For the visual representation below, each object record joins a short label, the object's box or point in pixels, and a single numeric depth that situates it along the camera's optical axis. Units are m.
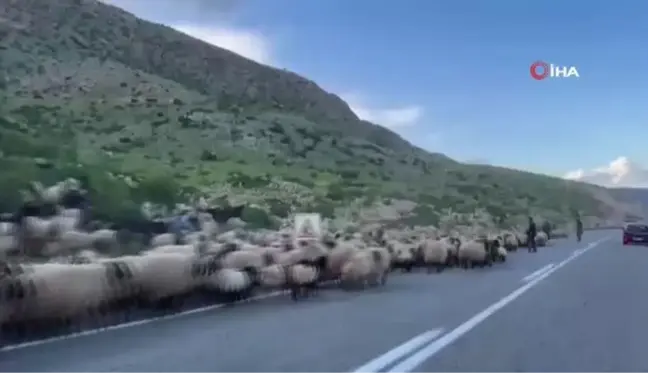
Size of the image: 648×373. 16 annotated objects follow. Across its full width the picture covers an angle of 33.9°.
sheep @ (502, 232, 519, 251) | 47.06
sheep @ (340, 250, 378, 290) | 22.09
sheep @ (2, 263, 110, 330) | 12.61
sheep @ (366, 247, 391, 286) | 22.91
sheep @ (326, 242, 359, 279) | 22.45
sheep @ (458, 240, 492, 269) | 32.47
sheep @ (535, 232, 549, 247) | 55.89
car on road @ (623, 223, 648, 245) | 56.88
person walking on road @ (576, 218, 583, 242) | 61.88
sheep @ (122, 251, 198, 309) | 15.65
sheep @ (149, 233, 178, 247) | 26.70
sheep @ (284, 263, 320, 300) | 19.77
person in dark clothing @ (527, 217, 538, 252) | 47.41
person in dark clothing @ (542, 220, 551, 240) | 65.19
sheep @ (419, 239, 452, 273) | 30.98
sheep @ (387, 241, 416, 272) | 30.05
